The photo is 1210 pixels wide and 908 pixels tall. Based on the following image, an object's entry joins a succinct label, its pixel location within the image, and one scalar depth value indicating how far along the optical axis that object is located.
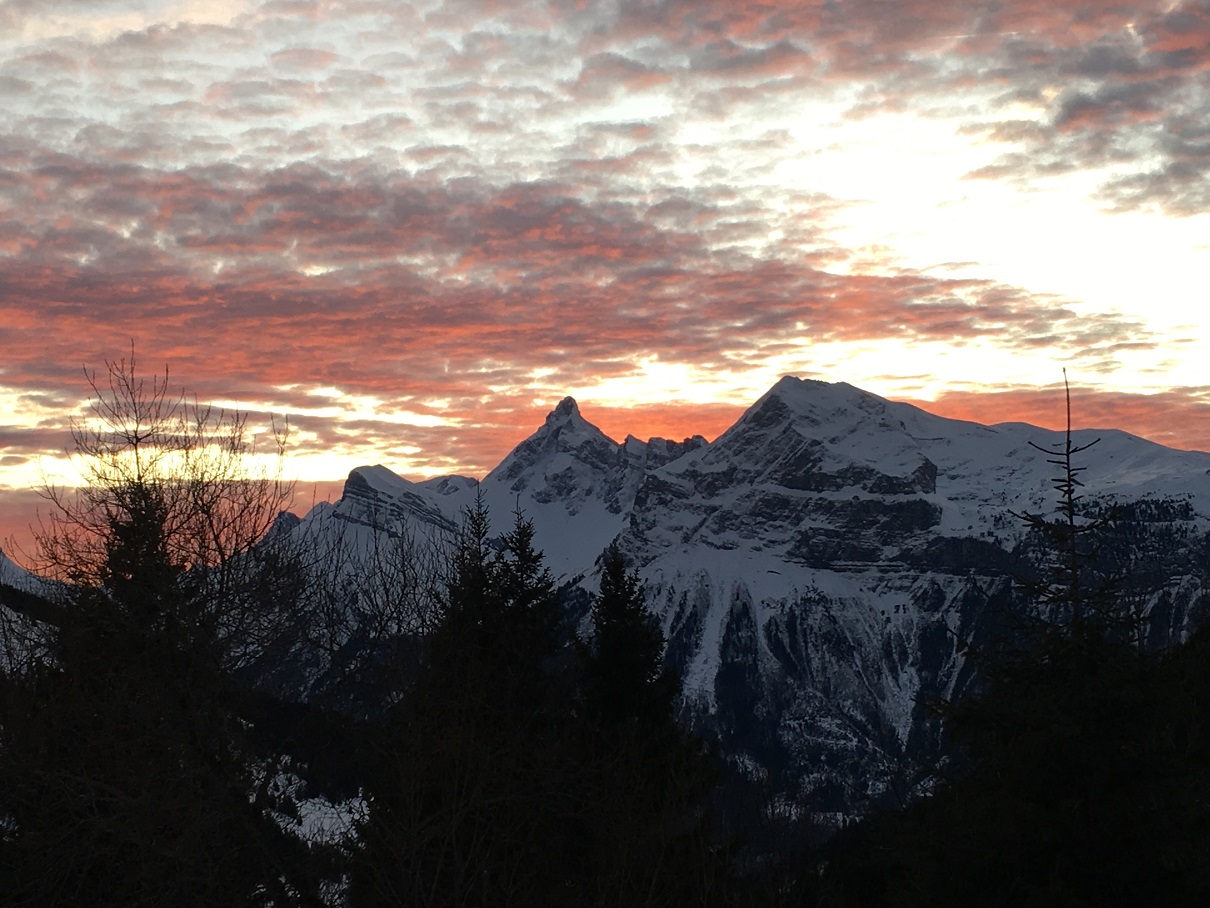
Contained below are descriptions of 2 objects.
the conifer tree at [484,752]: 20.72
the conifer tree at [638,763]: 26.08
